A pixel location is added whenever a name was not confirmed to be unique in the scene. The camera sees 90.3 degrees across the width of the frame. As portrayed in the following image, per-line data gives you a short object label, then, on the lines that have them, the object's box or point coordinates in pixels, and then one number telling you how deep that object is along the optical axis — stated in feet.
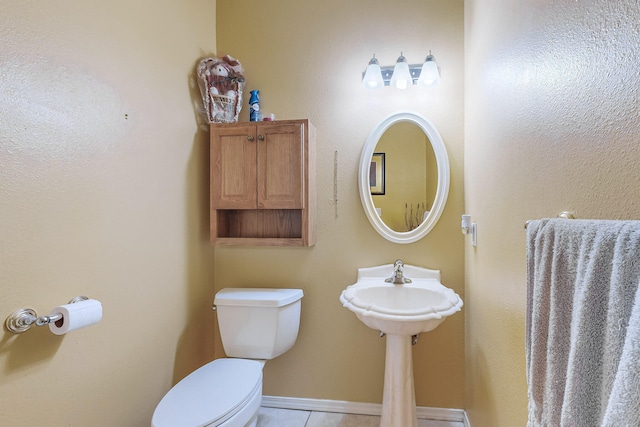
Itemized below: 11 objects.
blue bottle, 6.20
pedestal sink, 4.51
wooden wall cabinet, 5.77
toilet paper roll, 3.22
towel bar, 2.33
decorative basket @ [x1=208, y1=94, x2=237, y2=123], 6.02
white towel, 1.23
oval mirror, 6.04
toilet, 3.98
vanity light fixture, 5.73
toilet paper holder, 3.03
